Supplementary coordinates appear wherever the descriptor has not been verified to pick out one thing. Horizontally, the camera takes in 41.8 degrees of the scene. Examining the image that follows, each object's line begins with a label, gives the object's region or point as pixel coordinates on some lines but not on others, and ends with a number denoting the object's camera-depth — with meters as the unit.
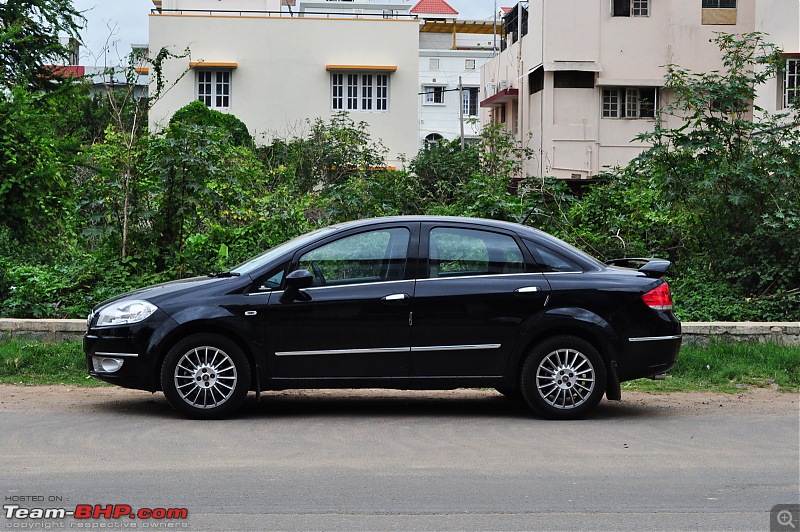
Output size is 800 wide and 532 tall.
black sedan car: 8.69
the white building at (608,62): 32.47
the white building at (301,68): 42.97
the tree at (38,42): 31.11
